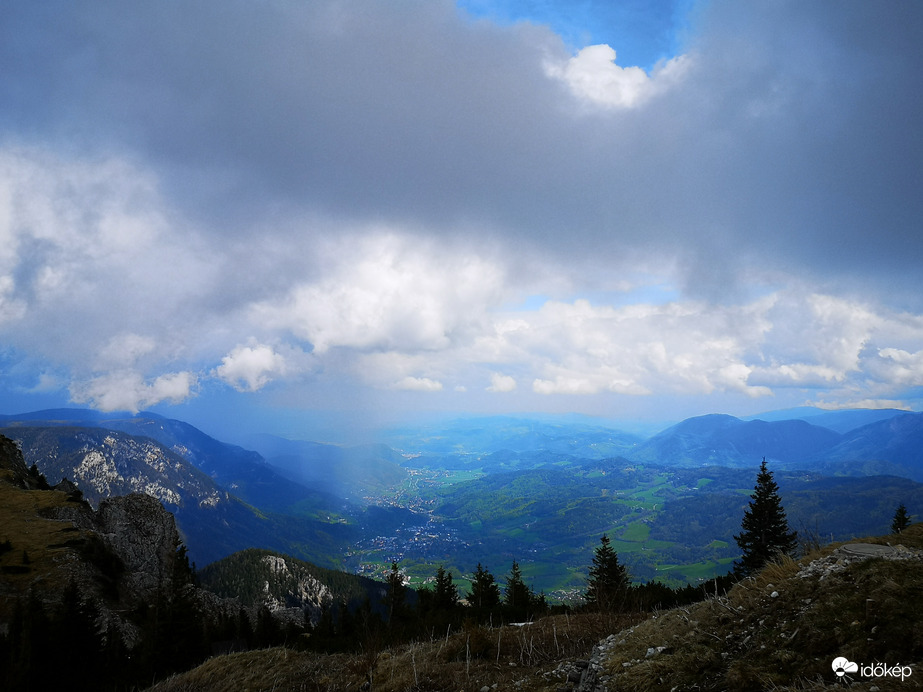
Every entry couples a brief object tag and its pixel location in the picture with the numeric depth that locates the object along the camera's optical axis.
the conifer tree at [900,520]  49.04
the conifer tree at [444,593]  61.34
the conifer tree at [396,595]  60.57
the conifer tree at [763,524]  48.72
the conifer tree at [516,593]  62.03
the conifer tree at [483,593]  62.05
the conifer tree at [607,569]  54.59
